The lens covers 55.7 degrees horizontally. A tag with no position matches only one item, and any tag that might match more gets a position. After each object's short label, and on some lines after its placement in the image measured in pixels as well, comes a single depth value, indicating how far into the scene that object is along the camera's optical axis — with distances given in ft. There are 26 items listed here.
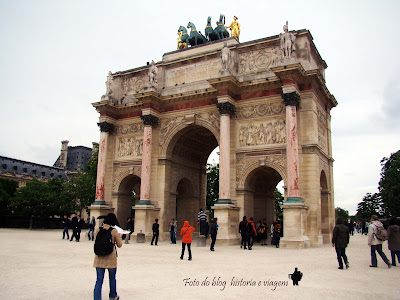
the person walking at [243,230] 64.95
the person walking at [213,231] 60.80
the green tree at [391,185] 150.92
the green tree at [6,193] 173.78
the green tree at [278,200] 195.93
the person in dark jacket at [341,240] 38.04
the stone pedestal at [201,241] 70.13
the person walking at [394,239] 40.24
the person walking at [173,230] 78.73
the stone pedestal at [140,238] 79.87
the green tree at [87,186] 159.12
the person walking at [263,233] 76.14
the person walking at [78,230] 78.92
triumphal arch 75.36
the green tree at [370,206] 196.03
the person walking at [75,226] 78.59
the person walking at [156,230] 72.08
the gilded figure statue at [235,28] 96.32
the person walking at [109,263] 22.41
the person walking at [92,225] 81.56
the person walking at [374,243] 39.70
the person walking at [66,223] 84.48
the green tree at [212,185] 165.17
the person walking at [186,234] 45.34
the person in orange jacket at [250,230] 64.10
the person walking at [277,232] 73.20
